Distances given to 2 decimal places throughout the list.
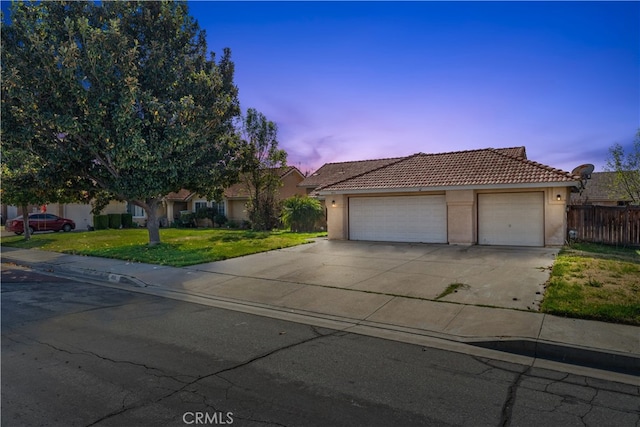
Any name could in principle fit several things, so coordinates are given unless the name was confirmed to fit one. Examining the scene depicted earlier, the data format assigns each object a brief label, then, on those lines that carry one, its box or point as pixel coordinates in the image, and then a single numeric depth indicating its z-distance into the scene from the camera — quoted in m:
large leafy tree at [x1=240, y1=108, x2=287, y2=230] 28.16
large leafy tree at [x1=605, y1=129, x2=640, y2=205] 28.09
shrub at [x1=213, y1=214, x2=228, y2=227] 34.00
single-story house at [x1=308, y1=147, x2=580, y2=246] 15.80
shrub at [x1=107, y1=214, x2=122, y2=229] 33.69
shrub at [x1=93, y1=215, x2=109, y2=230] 33.09
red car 28.89
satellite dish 16.48
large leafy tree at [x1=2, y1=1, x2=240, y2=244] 13.84
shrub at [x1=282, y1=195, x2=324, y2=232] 26.33
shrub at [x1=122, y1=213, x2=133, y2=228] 34.88
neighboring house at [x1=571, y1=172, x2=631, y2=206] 31.34
